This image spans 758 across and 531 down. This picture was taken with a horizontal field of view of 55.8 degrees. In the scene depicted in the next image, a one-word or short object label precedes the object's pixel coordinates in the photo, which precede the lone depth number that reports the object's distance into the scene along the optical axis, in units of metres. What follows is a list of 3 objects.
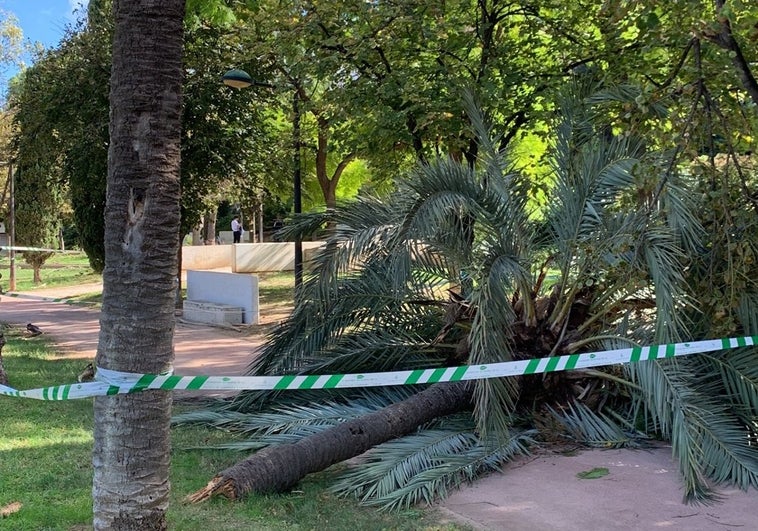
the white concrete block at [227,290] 14.30
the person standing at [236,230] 35.59
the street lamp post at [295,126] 10.62
